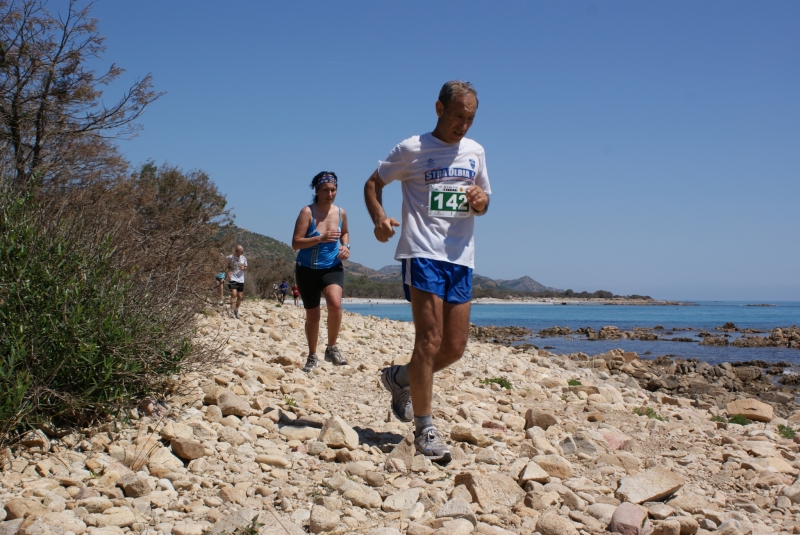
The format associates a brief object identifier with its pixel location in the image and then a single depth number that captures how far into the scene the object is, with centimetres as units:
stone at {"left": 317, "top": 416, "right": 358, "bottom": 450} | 391
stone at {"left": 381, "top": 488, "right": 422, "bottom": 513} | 315
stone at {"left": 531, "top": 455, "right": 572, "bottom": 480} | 370
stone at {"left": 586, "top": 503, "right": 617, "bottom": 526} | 311
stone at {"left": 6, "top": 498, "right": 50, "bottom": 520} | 266
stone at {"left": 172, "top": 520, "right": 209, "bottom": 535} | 271
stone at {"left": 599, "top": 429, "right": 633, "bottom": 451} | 445
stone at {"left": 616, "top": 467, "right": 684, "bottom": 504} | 333
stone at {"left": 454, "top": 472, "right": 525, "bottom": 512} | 323
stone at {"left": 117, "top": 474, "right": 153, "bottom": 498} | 302
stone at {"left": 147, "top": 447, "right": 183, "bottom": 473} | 337
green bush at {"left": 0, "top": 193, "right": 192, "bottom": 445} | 336
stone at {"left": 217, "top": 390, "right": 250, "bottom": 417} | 432
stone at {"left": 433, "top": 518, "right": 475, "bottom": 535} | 284
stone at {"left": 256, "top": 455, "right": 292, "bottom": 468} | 358
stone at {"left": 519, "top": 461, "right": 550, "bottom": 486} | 352
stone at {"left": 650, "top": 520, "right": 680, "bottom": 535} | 297
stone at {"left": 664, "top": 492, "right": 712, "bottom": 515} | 328
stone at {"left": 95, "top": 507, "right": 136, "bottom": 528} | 272
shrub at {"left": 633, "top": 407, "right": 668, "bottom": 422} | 630
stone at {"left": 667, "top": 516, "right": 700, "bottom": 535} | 302
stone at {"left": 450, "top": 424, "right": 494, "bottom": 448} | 422
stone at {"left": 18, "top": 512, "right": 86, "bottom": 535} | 253
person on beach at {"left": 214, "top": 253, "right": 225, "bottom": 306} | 1329
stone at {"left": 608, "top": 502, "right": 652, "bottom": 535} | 296
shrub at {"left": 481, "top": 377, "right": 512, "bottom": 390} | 705
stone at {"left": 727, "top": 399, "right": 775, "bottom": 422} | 752
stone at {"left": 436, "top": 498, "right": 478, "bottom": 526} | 299
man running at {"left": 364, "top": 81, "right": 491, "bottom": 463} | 379
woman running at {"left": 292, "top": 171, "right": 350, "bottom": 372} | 621
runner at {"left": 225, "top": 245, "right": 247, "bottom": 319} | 1243
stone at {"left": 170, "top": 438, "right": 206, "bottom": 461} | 353
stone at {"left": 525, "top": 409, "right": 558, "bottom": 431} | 484
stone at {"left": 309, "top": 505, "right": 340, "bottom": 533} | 286
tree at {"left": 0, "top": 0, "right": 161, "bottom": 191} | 941
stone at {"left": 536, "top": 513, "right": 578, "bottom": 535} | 294
